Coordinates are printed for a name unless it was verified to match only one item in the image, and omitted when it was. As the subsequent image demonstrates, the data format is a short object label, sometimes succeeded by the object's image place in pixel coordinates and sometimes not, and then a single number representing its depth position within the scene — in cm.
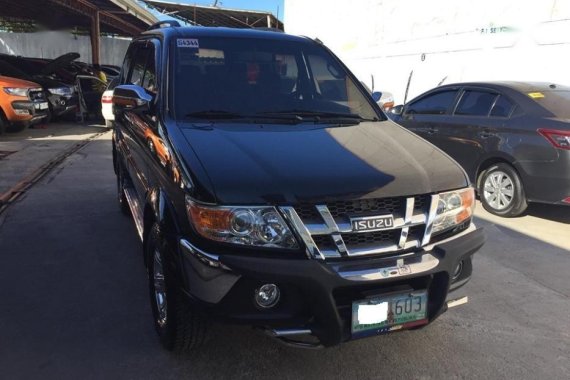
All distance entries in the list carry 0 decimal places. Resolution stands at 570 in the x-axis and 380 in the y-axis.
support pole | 2256
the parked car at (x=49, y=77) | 1304
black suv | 236
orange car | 1116
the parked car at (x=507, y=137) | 545
